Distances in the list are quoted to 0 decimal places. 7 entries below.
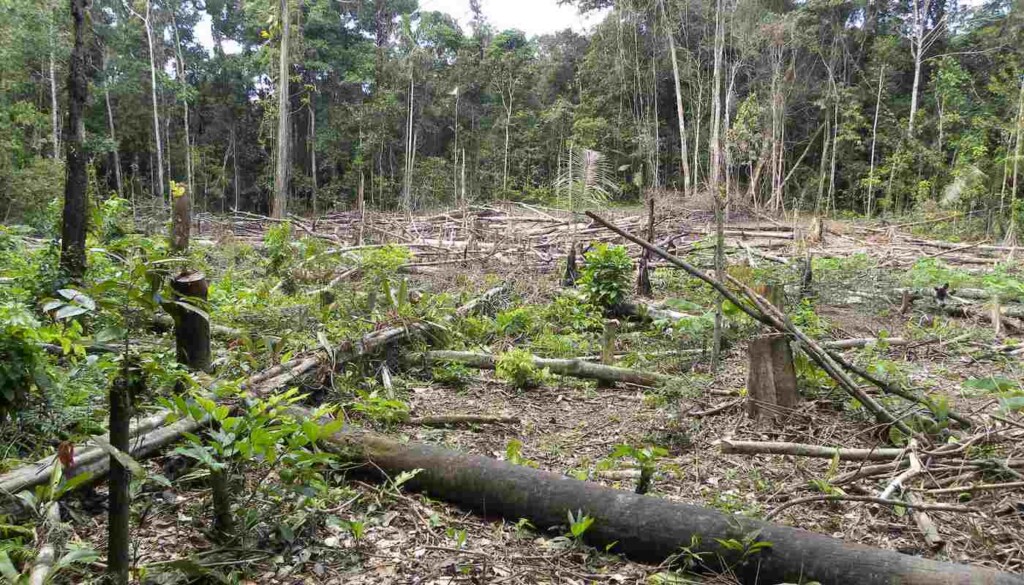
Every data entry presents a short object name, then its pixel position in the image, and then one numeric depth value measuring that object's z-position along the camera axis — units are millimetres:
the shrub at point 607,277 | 7277
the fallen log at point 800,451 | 3057
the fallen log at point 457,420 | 3887
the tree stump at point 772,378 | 3791
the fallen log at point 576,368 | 4911
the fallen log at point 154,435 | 2195
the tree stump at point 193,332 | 2889
